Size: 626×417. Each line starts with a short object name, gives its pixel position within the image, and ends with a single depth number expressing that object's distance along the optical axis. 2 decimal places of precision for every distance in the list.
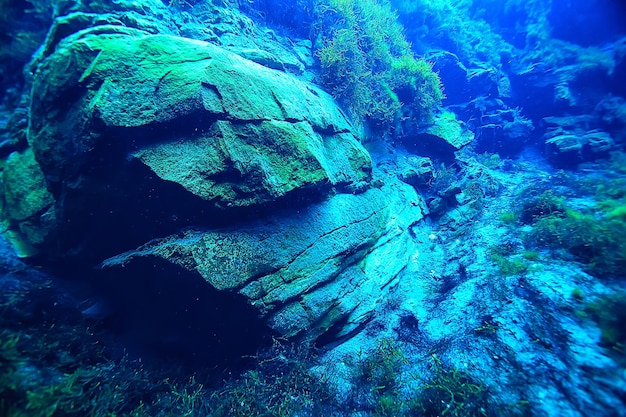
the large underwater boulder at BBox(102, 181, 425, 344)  4.93
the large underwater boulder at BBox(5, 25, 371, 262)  4.79
